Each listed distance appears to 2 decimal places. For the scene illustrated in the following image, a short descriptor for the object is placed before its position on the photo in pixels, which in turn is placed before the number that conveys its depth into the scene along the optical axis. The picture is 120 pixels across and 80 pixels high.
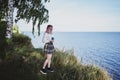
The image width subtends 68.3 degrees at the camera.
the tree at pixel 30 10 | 5.49
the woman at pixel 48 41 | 3.75
